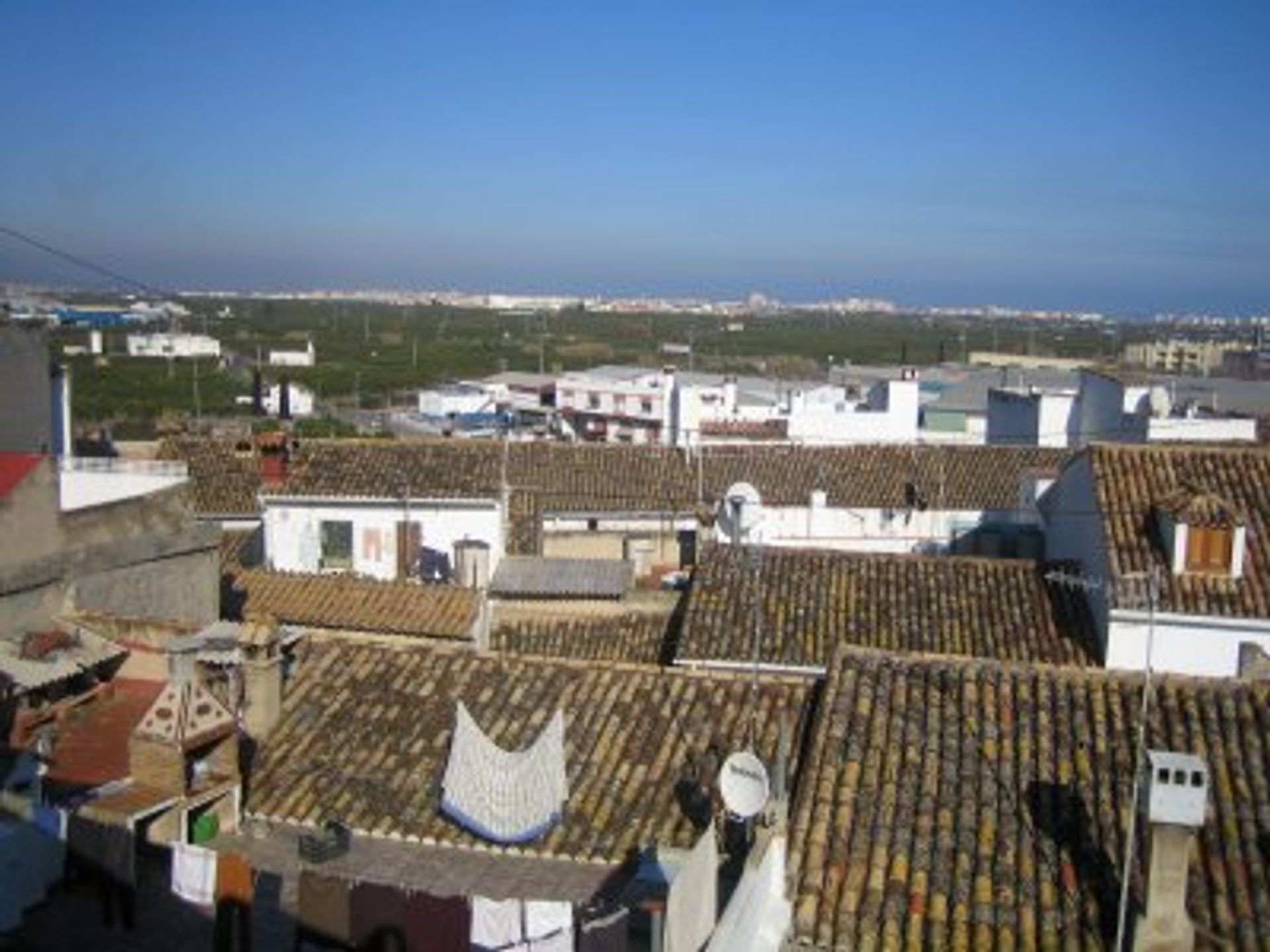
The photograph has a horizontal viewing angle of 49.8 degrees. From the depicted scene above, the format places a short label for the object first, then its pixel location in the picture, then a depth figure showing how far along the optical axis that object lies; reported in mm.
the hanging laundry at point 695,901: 7645
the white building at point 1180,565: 17219
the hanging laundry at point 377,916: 8391
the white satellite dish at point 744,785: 9594
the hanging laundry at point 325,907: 8508
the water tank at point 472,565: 23688
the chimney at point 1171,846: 8688
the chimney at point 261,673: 12422
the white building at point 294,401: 76500
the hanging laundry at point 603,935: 8211
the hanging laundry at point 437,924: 8406
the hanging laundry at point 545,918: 8742
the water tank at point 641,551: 29875
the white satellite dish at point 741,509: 21922
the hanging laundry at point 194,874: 9594
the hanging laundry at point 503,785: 11062
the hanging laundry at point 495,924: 8625
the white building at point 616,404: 63125
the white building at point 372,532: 27578
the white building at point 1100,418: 30281
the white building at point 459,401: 67500
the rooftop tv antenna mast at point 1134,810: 8828
